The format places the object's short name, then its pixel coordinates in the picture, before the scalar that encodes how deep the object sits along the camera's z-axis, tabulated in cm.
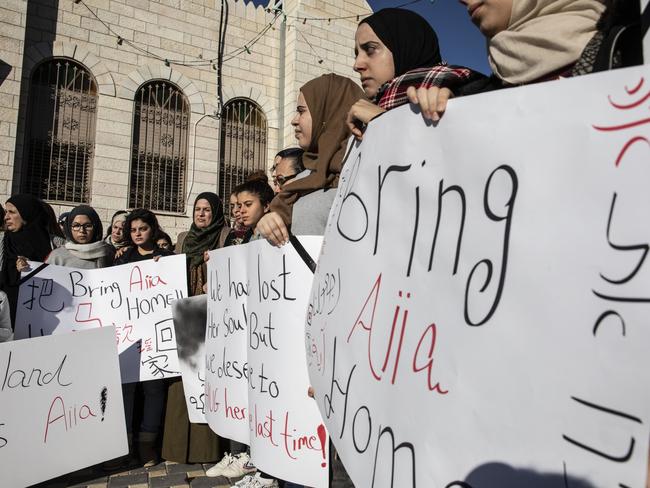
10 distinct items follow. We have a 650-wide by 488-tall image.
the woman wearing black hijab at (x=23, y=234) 311
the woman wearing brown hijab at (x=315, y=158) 145
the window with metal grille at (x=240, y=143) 1075
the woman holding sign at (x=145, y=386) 303
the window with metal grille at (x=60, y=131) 890
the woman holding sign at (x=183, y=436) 297
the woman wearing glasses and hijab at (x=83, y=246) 330
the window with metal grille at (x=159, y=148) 974
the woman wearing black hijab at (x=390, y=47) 136
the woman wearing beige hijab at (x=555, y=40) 73
